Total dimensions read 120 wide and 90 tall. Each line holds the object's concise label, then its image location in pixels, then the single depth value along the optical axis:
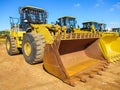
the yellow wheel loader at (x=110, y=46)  3.28
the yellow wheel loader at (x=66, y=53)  2.27
